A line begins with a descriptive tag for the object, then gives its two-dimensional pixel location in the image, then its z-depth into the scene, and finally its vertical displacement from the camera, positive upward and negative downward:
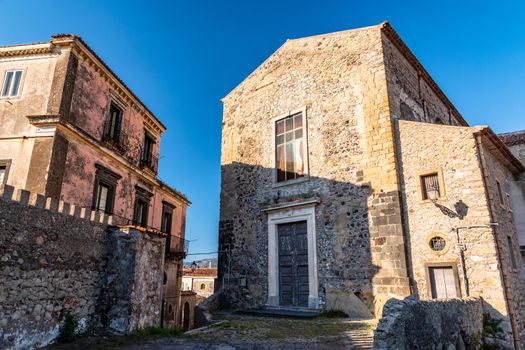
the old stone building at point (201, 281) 32.31 -0.19
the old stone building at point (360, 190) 9.04 +2.66
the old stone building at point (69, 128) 10.23 +4.76
